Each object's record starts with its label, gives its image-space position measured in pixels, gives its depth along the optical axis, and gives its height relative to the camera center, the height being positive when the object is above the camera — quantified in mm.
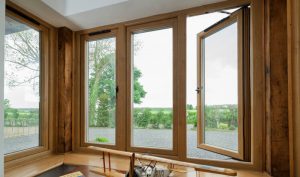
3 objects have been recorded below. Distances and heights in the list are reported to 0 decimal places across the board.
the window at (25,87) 1877 +77
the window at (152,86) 2074 +91
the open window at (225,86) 1747 +79
